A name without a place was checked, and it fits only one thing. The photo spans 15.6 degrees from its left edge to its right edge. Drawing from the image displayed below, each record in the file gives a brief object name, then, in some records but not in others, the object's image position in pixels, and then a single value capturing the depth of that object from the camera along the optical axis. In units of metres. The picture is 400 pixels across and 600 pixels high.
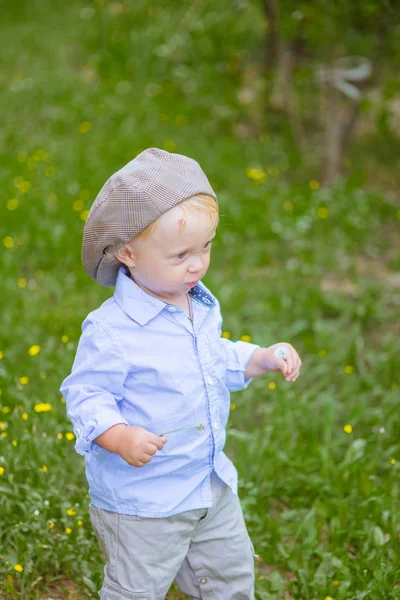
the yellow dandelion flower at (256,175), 9.63
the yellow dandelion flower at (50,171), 9.34
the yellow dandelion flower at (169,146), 10.18
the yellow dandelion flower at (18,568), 4.15
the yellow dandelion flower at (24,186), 8.87
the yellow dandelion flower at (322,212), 8.81
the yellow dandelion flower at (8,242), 7.91
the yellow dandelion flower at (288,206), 8.95
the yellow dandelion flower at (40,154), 9.74
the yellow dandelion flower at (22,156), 9.70
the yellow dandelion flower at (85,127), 10.82
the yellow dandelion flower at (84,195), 8.82
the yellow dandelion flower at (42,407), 5.02
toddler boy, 3.35
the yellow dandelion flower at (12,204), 8.46
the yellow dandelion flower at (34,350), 5.84
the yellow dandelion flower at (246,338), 6.45
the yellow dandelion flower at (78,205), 8.55
